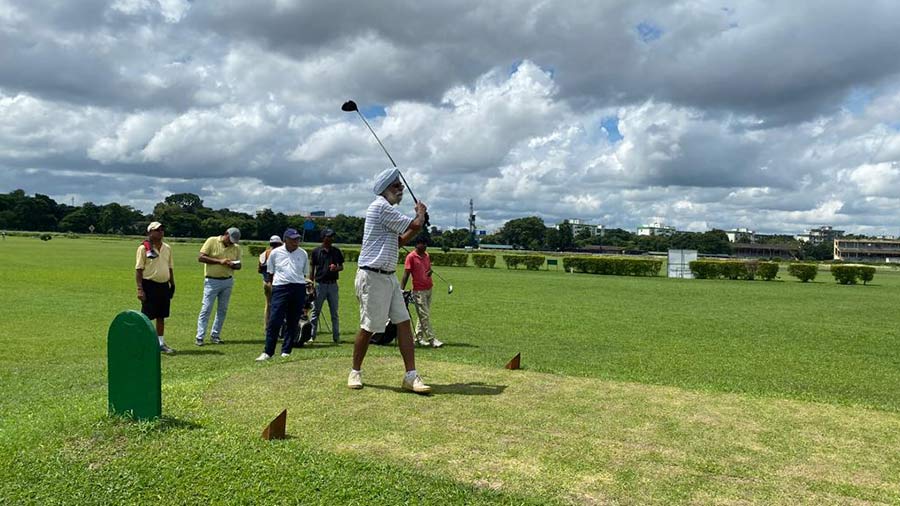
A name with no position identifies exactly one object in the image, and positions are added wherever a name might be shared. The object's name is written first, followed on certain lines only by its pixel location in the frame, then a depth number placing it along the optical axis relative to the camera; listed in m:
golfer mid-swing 6.04
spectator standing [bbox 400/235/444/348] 11.30
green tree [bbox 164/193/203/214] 169.25
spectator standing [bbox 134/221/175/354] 9.66
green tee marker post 4.78
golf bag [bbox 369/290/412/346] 11.08
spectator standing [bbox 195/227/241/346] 10.97
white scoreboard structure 43.16
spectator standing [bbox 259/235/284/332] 12.17
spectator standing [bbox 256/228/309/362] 9.38
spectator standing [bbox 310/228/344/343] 11.73
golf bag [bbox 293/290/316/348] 10.99
